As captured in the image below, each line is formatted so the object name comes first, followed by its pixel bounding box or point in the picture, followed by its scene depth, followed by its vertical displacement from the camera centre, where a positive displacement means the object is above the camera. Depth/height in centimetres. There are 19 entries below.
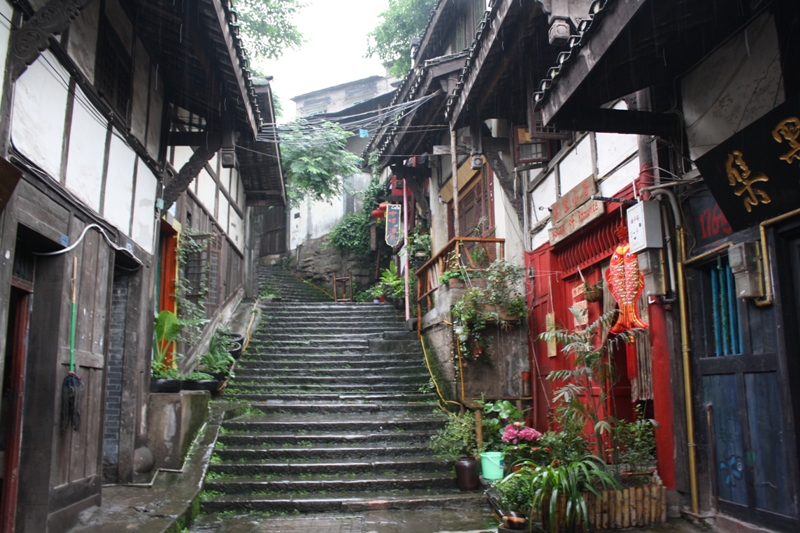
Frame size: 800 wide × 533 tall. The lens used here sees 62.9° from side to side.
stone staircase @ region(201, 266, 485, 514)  846 -89
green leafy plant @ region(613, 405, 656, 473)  687 -79
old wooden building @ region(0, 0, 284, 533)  548 +180
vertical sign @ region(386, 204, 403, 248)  1909 +425
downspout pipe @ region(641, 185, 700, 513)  641 +29
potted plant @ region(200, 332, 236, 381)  1168 +26
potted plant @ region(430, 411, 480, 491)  948 -100
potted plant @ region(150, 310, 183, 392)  927 +44
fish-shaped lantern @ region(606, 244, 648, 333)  723 +93
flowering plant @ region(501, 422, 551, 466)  843 -94
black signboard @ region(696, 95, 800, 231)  491 +160
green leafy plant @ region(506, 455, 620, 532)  609 -112
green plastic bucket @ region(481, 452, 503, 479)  868 -124
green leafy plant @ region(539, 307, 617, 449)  707 +0
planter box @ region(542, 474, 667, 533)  641 -135
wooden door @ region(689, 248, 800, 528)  534 -30
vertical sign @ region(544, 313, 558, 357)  1009 +64
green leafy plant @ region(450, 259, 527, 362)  1072 +101
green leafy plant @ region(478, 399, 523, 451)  951 -74
